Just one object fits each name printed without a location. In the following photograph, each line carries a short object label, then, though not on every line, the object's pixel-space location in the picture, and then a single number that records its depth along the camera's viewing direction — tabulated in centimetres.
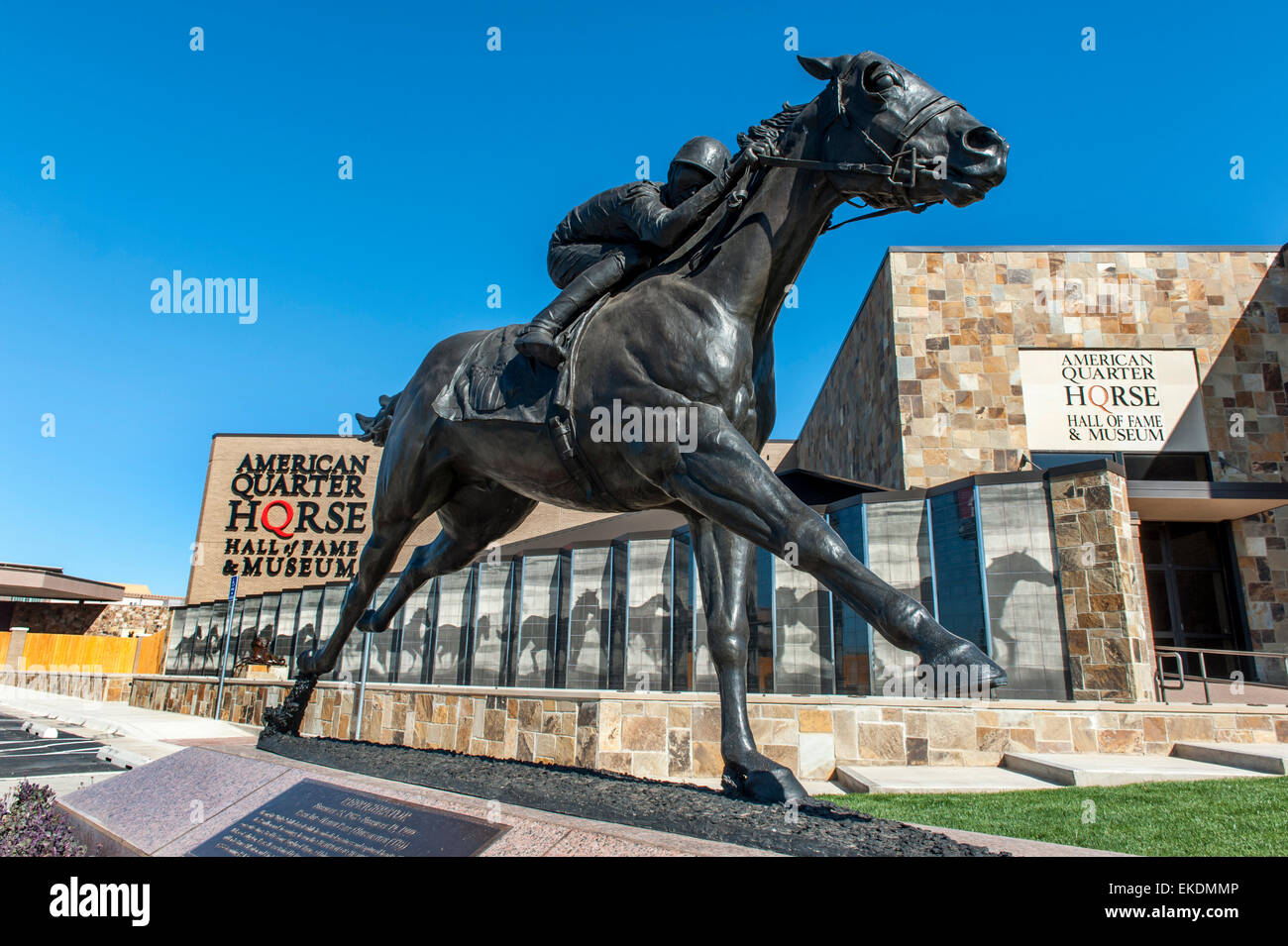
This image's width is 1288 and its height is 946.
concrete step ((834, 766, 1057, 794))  841
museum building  1434
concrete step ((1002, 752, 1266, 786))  835
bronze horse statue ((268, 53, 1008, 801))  287
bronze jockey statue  346
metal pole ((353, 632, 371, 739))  1328
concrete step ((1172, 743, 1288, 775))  851
